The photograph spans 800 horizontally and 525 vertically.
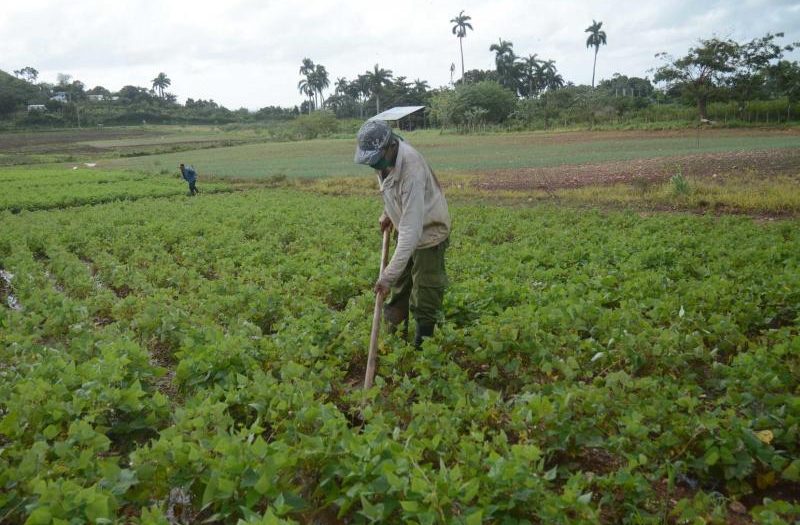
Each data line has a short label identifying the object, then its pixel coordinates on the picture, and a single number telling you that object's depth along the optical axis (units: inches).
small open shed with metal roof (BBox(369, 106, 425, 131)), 2534.0
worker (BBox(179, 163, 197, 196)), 855.1
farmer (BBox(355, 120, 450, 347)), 165.3
